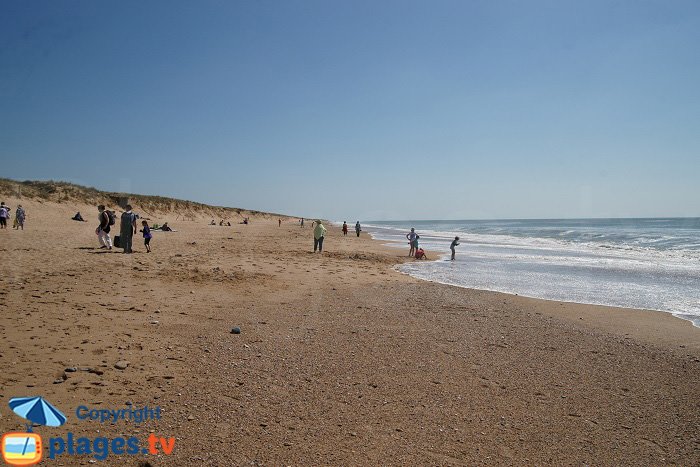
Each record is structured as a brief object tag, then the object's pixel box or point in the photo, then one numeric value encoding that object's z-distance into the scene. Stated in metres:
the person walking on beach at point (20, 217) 20.53
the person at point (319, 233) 20.00
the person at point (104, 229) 14.62
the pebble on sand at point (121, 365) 4.59
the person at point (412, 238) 21.61
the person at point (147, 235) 15.35
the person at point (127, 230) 14.22
